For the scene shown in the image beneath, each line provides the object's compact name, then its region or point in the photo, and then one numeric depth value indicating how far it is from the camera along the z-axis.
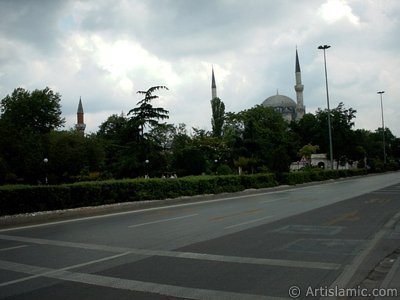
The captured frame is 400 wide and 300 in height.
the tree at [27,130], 50.94
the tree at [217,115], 87.62
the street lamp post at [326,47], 56.69
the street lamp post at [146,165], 40.76
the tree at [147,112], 39.88
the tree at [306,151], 80.25
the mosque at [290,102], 120.07
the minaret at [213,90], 126.53
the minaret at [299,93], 119.14
